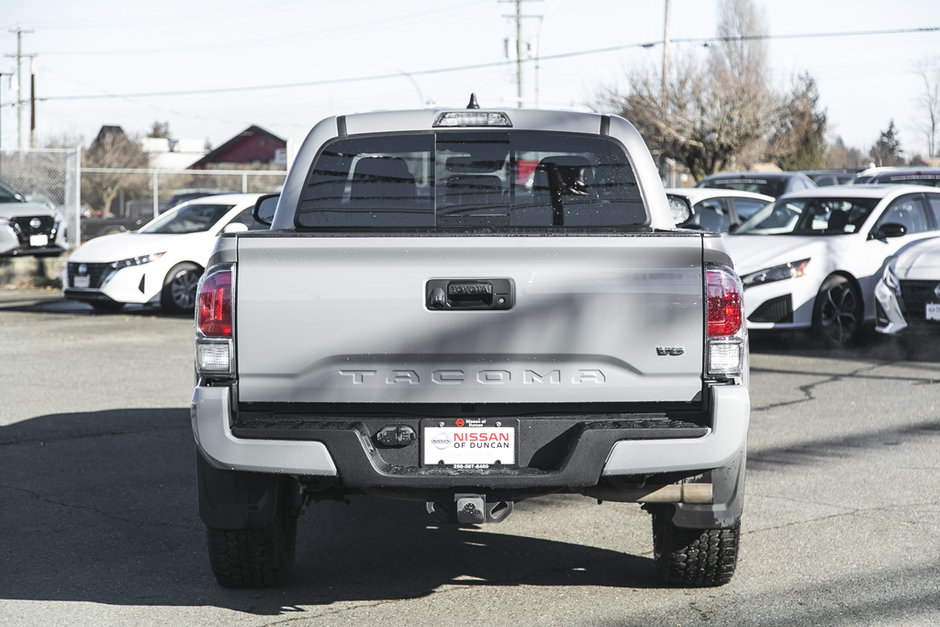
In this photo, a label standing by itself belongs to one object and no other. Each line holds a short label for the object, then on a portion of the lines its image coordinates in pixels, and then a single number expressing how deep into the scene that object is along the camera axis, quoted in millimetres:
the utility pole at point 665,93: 41250
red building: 72188
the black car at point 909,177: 17609
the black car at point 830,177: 29694
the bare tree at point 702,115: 40844
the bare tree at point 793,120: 43500
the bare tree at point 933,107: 43812
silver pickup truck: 4090
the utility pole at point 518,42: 42672
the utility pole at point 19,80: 60562
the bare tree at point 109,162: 45656
